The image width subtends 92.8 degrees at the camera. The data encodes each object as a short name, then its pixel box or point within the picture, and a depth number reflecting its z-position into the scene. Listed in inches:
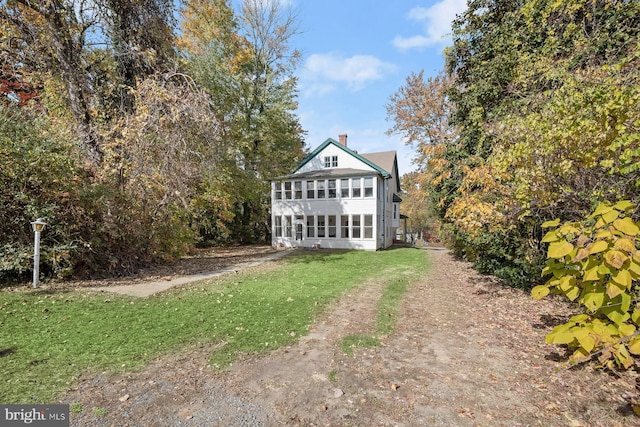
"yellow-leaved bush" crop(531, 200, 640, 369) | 114.8
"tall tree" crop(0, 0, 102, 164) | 363.6
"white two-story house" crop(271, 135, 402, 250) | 804.0
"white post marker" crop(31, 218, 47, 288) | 282.3
